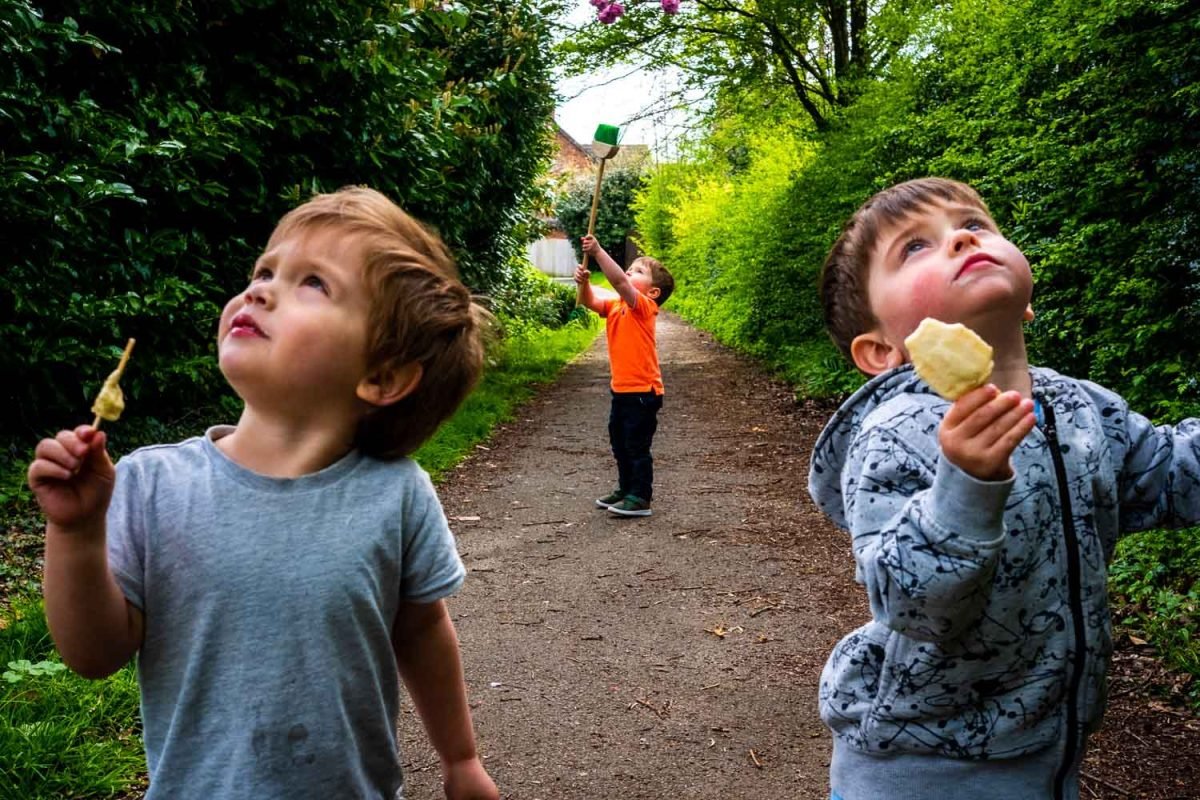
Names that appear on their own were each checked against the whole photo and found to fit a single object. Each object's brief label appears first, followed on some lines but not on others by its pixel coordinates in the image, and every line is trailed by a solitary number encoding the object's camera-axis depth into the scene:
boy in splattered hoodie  1.40
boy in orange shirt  6.91
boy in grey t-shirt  1.52
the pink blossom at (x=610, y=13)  8.91
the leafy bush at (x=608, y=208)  43.00
